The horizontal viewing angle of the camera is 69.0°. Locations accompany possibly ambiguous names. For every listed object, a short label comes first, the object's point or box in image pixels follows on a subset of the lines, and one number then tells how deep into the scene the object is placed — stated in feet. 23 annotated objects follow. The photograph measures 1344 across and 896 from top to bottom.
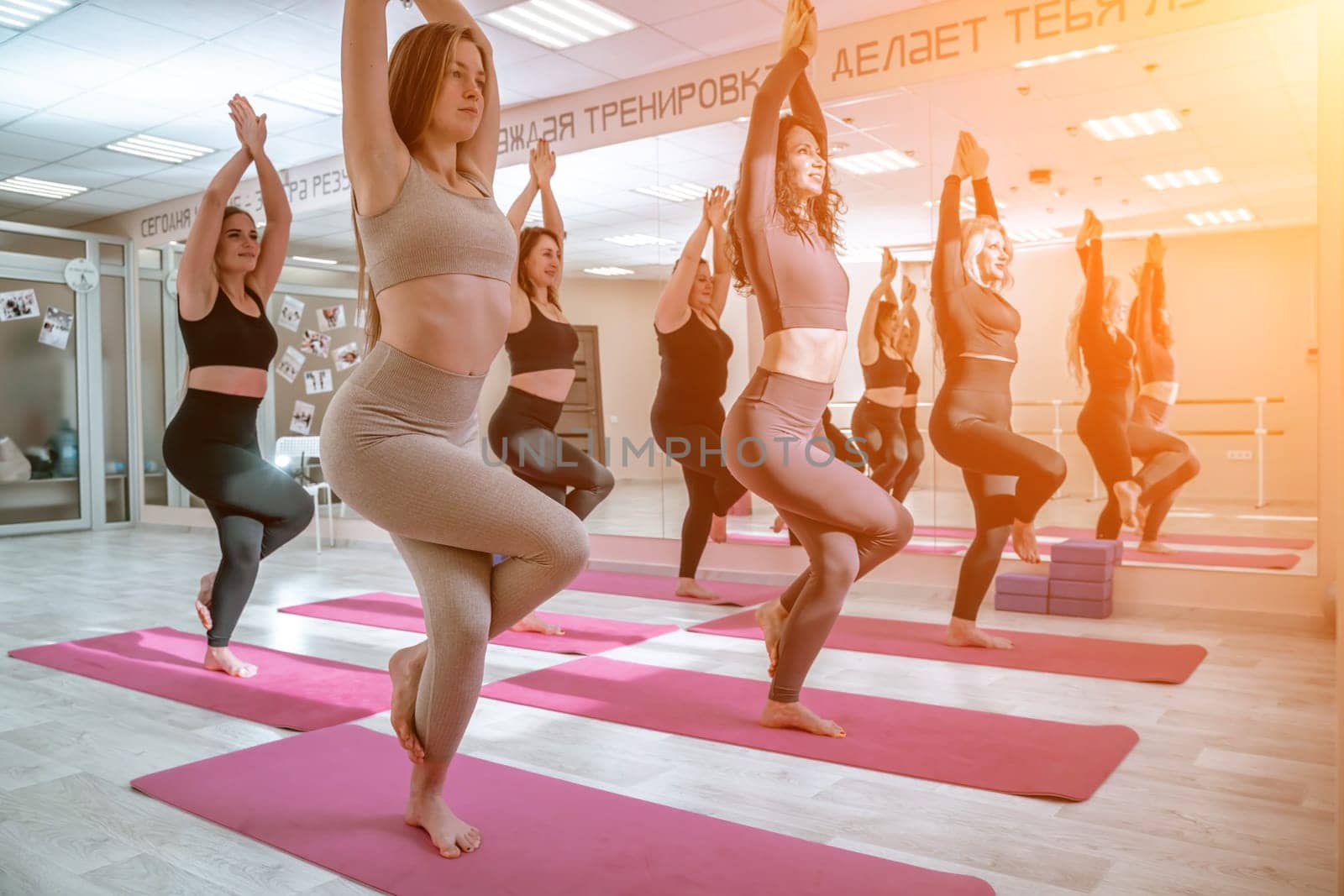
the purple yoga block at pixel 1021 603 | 14.46
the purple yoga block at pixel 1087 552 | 14.14
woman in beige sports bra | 5.59
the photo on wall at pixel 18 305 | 27.78
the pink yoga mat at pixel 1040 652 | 10.85
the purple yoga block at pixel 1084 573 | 14.07
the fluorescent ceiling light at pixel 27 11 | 16.47
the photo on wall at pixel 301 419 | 29.63
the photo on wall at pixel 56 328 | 28.76
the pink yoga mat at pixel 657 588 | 16.05
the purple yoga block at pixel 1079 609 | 14.05
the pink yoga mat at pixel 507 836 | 5.65
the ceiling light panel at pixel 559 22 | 16.66
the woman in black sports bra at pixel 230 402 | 10.62
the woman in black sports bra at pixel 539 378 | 13.03
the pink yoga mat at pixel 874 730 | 7.60
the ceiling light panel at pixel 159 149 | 24.07
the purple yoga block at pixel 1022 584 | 14.49
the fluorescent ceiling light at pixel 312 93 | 20.05
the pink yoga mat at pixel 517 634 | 12.67
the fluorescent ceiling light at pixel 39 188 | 27.96
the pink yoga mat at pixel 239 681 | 9.61
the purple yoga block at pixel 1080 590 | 14.06
